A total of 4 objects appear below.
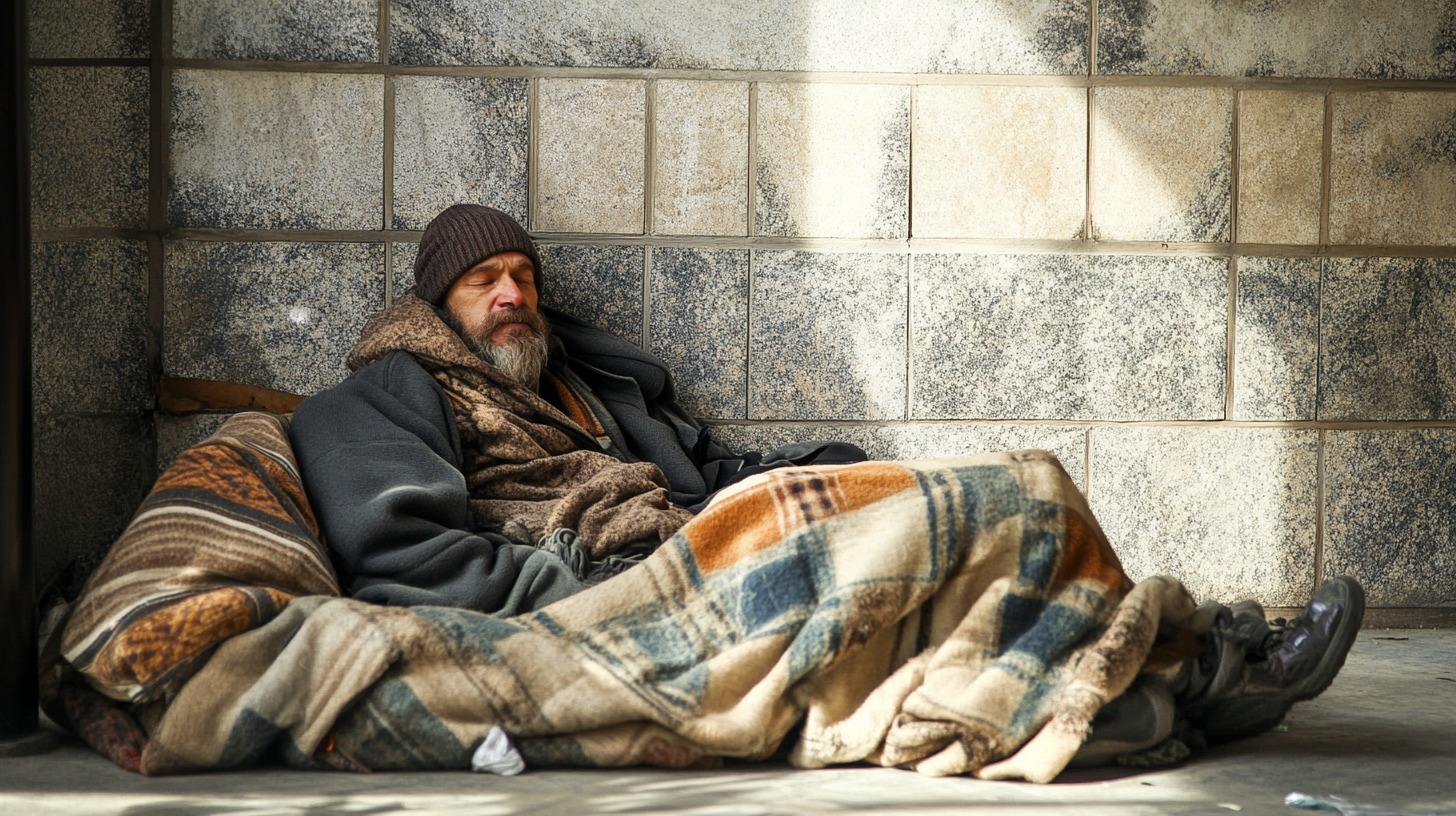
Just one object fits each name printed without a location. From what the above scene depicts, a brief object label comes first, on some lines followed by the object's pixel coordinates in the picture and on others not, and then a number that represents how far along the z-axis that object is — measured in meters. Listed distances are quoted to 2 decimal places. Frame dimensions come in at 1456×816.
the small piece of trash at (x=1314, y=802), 4.61
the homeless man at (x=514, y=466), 5.30
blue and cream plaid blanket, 4.96
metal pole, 5.13
